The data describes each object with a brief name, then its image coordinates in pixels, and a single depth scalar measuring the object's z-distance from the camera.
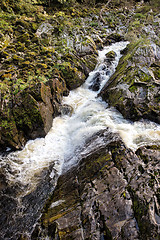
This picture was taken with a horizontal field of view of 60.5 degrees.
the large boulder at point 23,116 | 5.76
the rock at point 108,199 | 2.94
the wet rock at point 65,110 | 8.38
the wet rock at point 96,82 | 10.29
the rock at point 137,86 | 7.10
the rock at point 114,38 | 15.45
